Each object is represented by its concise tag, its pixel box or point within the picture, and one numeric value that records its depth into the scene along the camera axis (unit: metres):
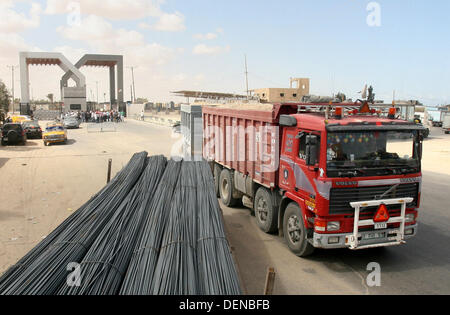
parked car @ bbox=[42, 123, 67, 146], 24.58
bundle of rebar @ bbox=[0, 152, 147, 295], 3.99
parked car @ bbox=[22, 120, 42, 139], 28.26
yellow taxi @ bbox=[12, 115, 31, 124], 33.57
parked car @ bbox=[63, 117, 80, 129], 39.66
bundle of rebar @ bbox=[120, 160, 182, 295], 4.06
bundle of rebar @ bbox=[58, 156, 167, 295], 4.04
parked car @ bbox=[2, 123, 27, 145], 23.39
